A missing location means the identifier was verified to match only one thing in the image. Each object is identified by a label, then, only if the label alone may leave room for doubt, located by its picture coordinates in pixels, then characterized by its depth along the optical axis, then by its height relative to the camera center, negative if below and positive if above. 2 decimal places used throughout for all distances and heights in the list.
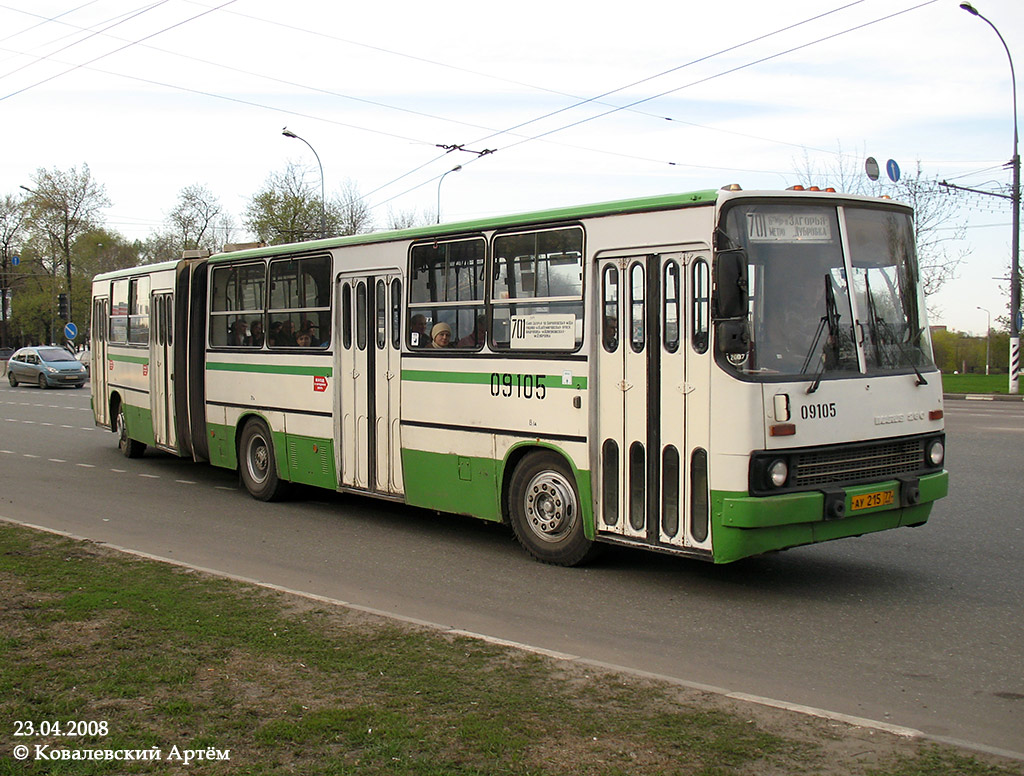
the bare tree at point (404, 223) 64.75 +9.54
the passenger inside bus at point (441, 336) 9.65 +0.33
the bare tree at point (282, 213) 53.88 +8.54
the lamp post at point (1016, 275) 31.84 +2.89
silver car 39.34 +0.21
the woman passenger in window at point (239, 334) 12.84 +0.48
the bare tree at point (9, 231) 75.44 +10.72
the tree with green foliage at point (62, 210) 70.38 +11.39
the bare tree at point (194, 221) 75.00 +11.13
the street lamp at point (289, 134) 34.53 +8.04
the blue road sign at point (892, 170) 27.36 +5.27
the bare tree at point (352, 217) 59.25 +9.15
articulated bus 7.25 -0.04
